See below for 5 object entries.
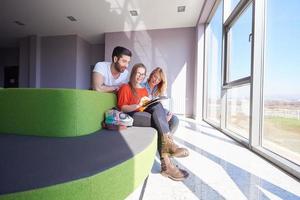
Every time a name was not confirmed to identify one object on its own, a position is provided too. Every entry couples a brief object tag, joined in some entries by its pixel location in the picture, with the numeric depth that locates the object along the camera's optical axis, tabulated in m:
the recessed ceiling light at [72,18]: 5.46
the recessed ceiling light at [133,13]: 5.13
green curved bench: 0.64
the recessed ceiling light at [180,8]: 4.93
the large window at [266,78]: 1.82
